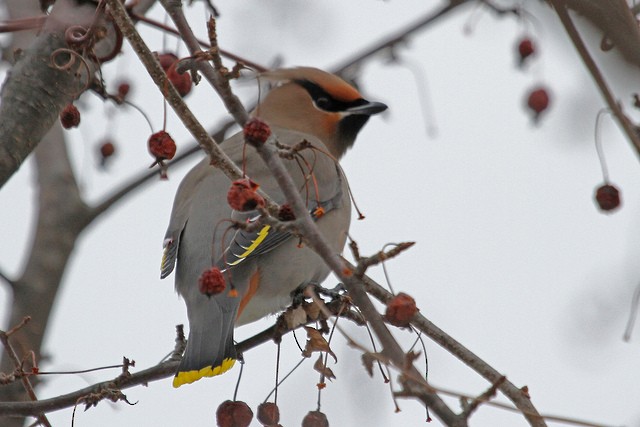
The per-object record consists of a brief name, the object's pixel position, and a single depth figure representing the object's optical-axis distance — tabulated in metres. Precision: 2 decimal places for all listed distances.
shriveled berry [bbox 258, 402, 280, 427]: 5.40
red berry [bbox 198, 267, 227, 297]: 4.59
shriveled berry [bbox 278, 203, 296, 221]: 4.15
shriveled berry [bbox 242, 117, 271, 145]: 4.00
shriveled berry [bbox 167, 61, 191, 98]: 7.01
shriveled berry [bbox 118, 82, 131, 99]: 8.64
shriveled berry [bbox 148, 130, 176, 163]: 4.89
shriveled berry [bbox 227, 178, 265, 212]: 4.02
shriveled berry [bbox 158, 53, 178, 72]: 7.08
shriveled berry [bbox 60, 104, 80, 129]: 5.75
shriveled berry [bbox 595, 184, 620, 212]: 6.19
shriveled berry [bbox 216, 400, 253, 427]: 5.70
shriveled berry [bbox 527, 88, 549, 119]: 8.48
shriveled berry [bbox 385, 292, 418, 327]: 3.91
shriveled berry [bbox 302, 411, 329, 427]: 5.42
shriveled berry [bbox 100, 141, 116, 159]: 8.72
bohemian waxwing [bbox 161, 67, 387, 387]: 6.54
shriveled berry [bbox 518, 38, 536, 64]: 8.60
